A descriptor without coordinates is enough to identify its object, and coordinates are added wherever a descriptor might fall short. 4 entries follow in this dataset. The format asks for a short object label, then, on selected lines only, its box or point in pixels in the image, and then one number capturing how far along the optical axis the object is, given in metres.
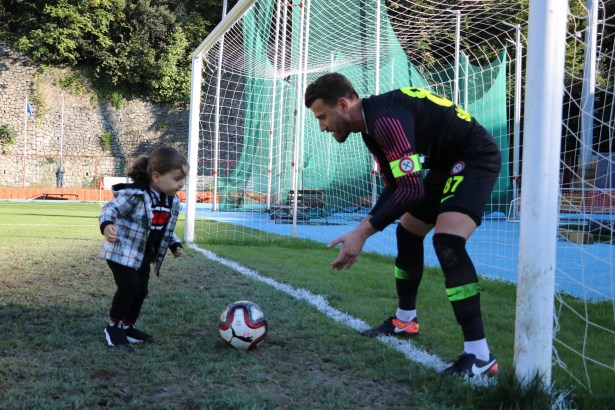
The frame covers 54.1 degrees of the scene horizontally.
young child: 3.49
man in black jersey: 2.70
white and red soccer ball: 3.31
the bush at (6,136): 30.64
